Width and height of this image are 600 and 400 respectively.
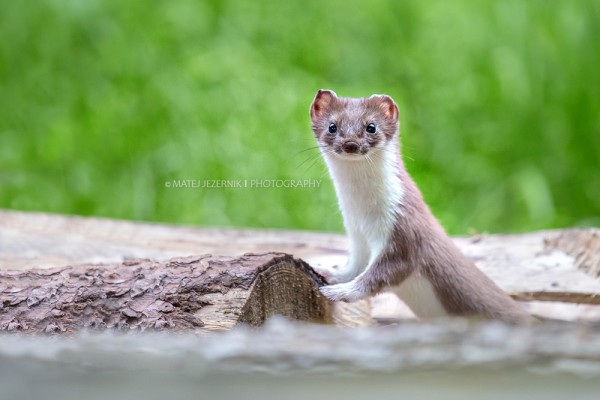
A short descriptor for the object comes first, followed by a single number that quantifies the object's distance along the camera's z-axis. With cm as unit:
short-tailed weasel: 621
